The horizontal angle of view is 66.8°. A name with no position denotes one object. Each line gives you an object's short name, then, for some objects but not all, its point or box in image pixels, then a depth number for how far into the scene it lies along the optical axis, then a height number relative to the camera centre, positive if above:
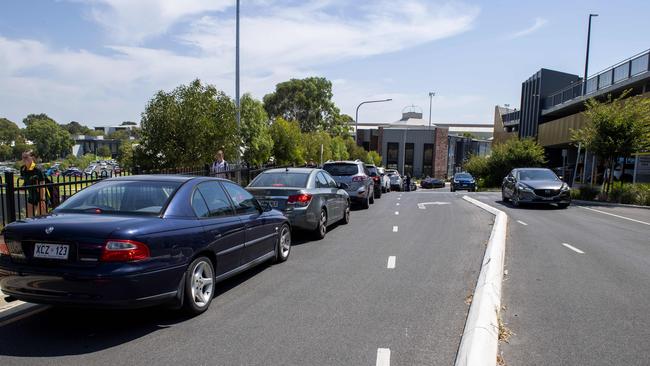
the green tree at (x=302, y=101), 62.75 +5.92
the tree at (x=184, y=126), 14.69 +0.52
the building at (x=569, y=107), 24.94 +3.83
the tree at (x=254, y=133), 26.59 +0.72
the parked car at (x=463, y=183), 42.38 -2.54
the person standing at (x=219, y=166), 13.85 -0.62
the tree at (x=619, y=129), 20.61 +1.29
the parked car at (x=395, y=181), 43.69 -2.70
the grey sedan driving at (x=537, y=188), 18.05 -1.17
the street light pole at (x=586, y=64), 32.37 +6.52
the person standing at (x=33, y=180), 8.61 -0.84
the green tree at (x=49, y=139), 83.62 -0.09
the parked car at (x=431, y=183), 60.41 -3.80
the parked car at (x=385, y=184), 30.23 -2.14
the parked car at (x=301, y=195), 9.88 -0.98
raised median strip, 4.06 -1.65
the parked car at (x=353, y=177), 16.78 -0.94
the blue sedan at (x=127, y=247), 4.50 -1.04
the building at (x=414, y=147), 79.12 +0.66
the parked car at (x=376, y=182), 23.53 -1.51
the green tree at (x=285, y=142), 31.05 +0.29
